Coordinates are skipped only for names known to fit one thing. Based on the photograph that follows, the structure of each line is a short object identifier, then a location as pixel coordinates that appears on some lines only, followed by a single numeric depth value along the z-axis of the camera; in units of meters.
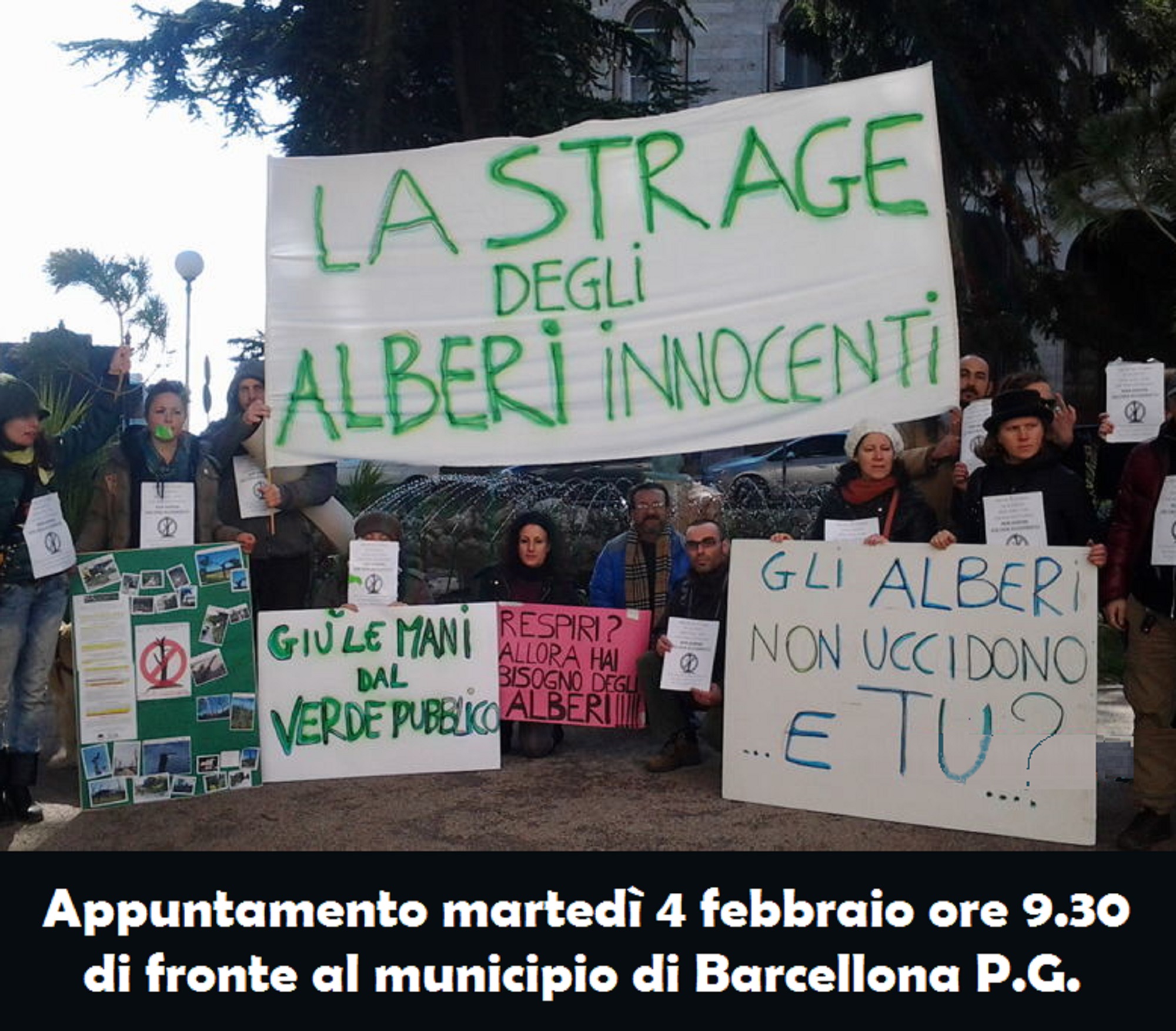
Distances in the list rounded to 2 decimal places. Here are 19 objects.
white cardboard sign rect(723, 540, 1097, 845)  4.17
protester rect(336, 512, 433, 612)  5.21
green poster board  4.77
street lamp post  17.27
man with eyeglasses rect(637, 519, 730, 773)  5.14
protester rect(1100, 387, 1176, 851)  4.18
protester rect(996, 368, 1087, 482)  4.55
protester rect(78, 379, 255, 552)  4.96
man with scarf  5.57
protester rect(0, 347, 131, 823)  4.66
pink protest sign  5.34
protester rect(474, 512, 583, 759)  5.54
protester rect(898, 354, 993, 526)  5.16
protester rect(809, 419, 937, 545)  4.66
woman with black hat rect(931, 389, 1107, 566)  4.36
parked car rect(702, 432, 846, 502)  15.25
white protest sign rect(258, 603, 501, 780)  4.98
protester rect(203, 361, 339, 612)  5.19
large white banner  4.70
